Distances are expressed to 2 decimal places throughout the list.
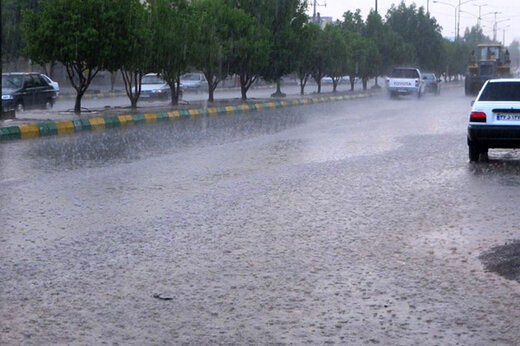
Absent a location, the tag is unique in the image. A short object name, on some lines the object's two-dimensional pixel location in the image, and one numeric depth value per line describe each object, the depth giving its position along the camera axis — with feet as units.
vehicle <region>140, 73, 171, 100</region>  131.45
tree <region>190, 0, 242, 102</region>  107.34
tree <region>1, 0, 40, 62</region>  143.54
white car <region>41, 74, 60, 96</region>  97.06
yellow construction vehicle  168.04
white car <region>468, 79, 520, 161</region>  45.01
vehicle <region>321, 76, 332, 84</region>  320.70
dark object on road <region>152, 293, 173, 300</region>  18.19
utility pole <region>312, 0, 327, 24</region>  242.21
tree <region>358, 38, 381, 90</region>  191.62
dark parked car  89.48
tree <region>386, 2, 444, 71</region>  258.37
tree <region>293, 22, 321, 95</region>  138.82
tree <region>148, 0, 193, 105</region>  97.40
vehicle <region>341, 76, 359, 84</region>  342.89
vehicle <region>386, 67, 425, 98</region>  154.81
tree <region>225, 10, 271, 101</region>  118.42
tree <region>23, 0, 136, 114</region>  82.58
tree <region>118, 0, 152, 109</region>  87.15
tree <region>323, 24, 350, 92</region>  165.48
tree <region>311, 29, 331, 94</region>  163.12
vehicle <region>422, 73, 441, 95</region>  176.16
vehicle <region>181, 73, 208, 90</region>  180.55
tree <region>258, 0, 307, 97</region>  135.23
